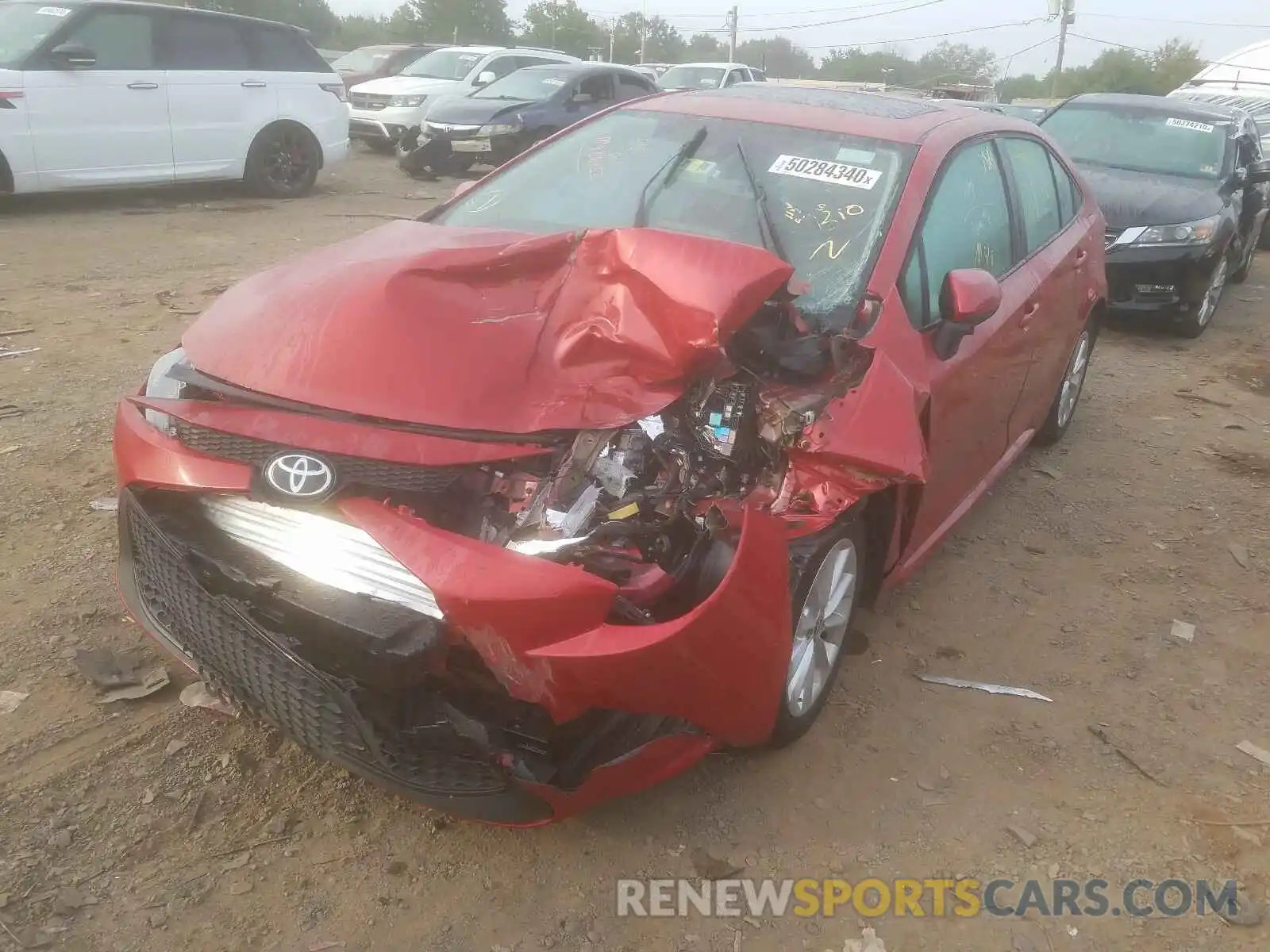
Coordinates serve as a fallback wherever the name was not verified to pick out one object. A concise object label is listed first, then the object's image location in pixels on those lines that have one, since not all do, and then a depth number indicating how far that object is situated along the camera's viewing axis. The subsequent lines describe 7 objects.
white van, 14.68
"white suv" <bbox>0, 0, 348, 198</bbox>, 8.08
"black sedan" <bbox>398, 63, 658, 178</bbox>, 11.80
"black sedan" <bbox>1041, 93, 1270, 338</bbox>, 7.09
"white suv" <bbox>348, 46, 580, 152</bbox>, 14.23
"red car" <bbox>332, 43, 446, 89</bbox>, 16.98
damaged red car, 2.04
